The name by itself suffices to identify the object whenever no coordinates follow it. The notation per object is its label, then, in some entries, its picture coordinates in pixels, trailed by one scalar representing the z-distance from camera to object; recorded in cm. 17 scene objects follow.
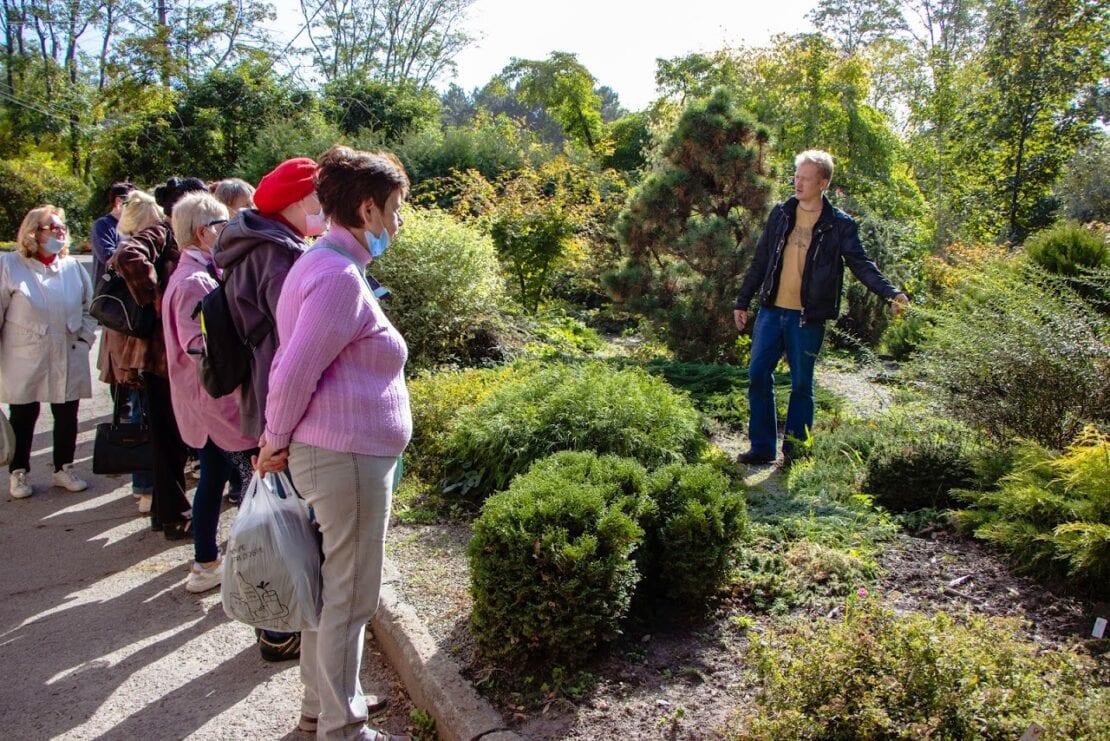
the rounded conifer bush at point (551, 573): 295
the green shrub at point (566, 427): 455
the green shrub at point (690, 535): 330
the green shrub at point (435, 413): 536
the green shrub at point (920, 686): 215
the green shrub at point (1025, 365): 416
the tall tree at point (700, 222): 862
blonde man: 538
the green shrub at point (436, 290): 773
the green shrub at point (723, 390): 656
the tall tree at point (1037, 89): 1340
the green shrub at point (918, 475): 440
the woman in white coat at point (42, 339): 553
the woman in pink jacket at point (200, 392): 385
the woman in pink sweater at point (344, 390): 246
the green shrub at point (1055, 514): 313
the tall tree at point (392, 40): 3791
